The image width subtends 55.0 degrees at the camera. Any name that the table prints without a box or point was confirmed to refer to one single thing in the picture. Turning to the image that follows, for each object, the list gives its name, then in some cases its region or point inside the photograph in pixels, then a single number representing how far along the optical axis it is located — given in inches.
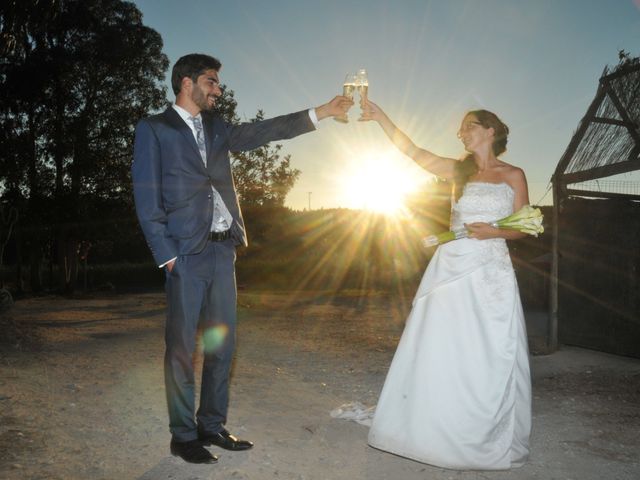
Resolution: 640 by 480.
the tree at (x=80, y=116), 916.6
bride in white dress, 168.7
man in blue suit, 158.6
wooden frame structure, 342.6
